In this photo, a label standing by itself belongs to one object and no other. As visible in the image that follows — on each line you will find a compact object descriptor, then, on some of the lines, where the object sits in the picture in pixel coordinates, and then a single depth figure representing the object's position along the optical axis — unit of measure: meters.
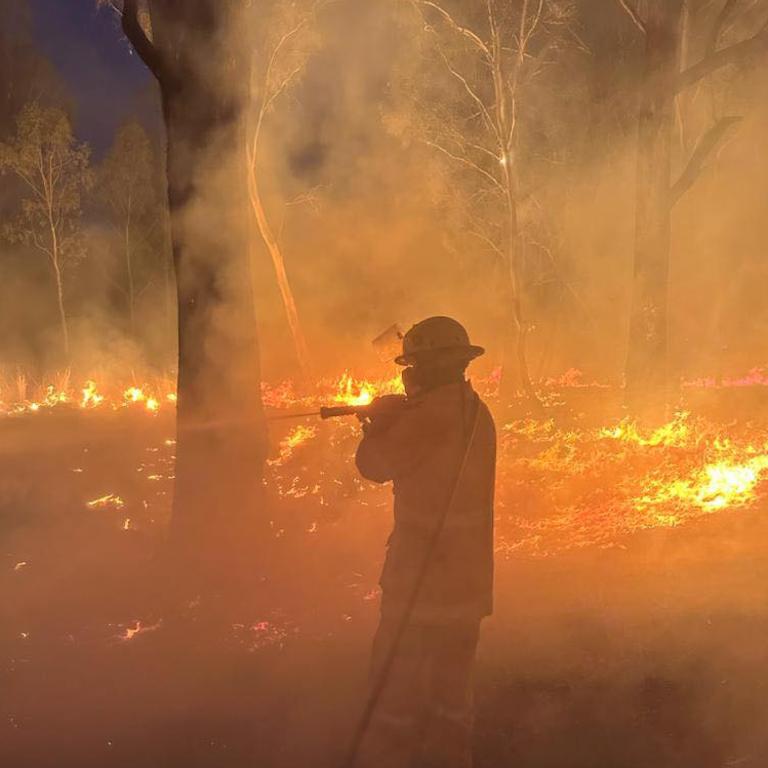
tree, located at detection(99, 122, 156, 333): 28.92
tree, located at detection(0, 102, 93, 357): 22.25
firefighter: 3.25
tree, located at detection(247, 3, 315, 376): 16.09
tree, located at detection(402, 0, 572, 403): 12.66
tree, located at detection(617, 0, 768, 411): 9.98
